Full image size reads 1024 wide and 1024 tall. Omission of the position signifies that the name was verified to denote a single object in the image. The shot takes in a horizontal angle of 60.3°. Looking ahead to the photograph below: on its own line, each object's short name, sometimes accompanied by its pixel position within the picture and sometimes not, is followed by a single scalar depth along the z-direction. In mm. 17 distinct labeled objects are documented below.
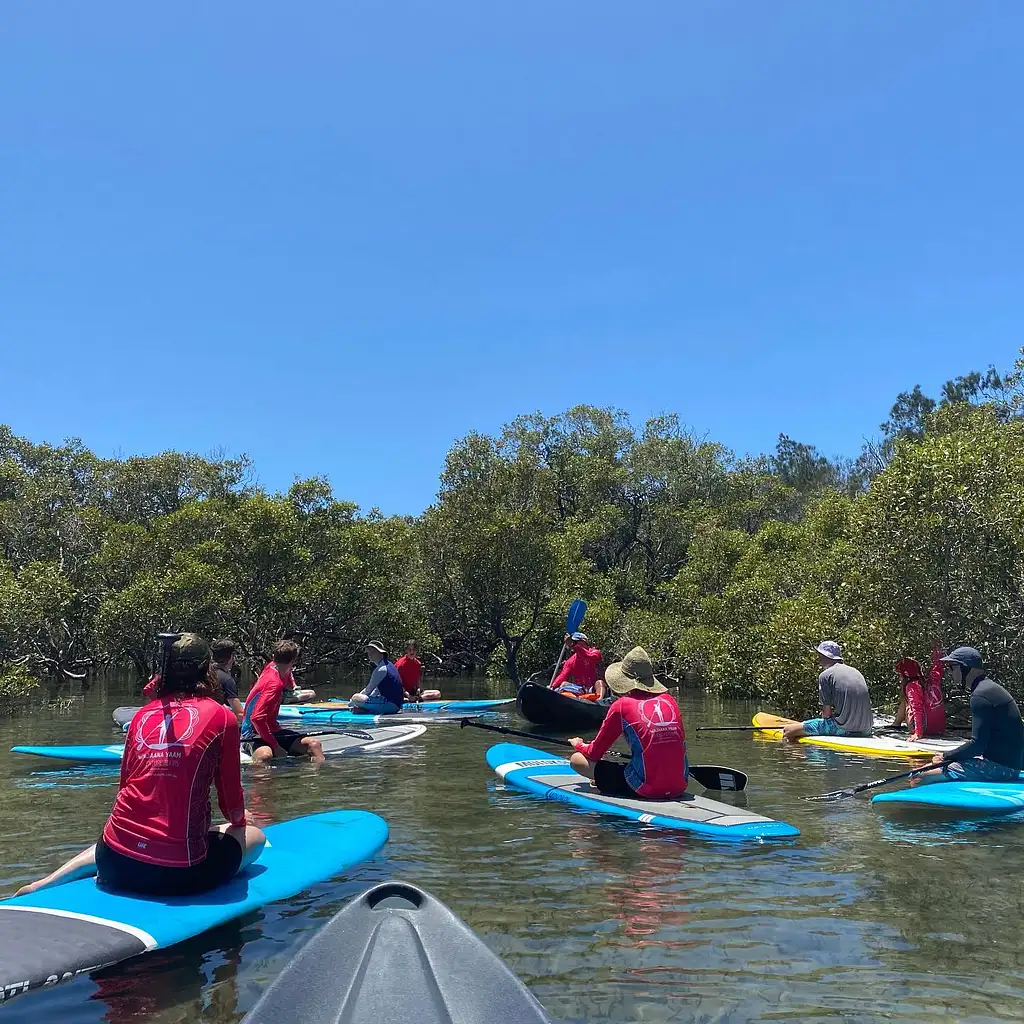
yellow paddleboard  10172
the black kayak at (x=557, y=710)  12914
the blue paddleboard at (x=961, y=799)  7047
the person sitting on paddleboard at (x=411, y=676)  15852
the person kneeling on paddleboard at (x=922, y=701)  11250
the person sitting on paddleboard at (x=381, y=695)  14312
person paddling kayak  14438
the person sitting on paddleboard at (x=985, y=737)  7434
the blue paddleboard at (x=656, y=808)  6426
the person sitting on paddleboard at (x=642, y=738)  6820
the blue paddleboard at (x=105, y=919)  3625
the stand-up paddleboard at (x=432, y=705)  14922
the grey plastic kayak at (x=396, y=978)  2998
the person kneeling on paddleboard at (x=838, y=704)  11344
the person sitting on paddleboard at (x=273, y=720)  9234
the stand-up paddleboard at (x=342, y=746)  9875
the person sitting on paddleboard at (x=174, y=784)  4211
